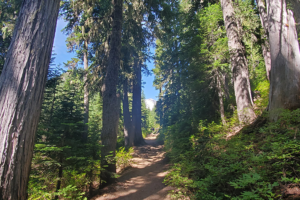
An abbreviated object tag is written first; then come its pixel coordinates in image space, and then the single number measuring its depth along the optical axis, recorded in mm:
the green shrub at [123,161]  8350
